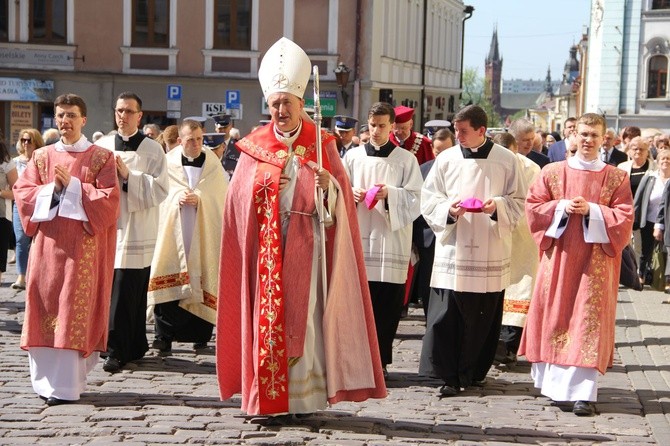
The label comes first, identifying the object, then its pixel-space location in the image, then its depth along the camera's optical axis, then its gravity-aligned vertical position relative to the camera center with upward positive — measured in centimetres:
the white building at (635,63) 4772 +273
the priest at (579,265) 827 -84
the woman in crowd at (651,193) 1509 -65
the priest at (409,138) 1137 -7
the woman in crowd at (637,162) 1570 -31
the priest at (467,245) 884 -78
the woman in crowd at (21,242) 1384 -134
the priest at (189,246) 1060 -101
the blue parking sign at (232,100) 2836 +55
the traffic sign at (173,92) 2911 +70
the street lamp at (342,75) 2977 +122
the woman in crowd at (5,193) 1251 -71
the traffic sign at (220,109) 2871 +35
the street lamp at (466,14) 5562 +512
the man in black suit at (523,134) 1152 -1
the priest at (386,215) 954 -63
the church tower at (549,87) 16635 +634
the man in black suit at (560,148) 1620 -17
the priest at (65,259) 823 -89
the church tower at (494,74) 17912 +836
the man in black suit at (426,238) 1155 -96
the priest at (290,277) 745 -88
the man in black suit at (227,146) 1484 -26
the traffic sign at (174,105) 3014 +42
